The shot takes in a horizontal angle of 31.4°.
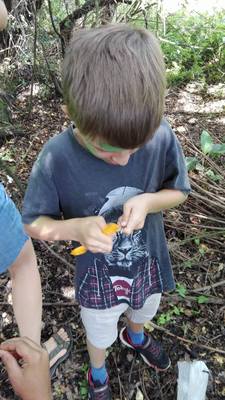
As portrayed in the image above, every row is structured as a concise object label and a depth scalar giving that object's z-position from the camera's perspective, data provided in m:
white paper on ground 1.56
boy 0.92
